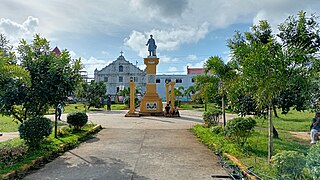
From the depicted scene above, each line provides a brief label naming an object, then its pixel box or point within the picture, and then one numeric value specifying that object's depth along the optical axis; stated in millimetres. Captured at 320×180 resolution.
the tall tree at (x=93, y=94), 23994
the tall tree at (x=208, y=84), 8903
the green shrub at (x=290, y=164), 3466
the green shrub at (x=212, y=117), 10071
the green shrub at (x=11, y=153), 4938
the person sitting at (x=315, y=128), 7282
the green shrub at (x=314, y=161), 2674
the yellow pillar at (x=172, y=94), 18035
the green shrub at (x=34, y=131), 5909
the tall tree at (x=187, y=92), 31039
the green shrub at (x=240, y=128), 6097
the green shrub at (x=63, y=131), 8219
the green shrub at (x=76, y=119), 9135
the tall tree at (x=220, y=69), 8113
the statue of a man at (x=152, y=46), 17420
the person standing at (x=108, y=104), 23537
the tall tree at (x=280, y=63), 4383
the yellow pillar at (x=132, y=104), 16463
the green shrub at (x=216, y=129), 8581
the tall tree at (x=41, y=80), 5971
